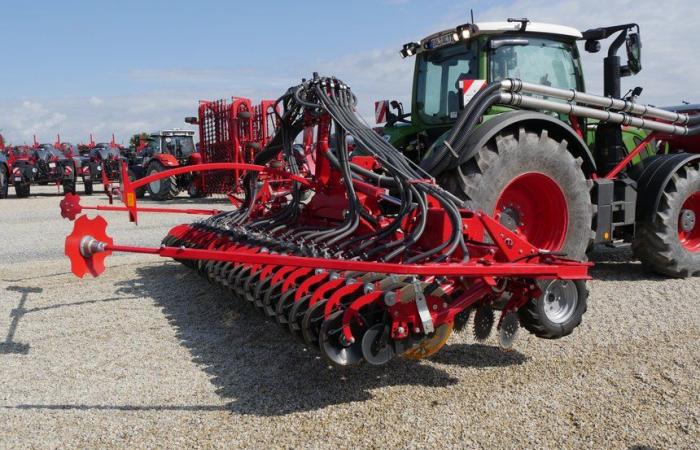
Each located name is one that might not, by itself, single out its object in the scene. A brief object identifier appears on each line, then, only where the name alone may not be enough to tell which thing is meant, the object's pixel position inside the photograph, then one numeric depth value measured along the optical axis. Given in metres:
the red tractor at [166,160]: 14.83
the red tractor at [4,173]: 16.47
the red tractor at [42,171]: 16.52
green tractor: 4.06
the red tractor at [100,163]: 16.88
